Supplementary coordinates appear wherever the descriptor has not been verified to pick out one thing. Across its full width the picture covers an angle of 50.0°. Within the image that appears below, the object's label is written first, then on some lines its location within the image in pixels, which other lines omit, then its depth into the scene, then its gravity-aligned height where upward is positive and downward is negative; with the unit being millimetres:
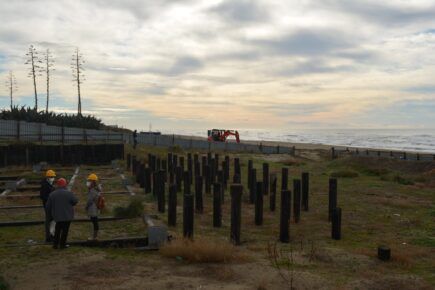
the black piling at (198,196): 15023 -2035
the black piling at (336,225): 11594 -2232
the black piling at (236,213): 10789 -1821
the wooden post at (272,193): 15492 -1976
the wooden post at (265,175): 18344 -1593
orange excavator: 56531 -96
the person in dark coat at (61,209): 9359 -1556
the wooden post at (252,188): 17062 -1971
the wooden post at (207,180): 18750 -1855
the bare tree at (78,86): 60312 +5989
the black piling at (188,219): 10594 -1941
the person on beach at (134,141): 36062 -680
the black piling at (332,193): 14328 -1775
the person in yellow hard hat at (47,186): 10758 -1280
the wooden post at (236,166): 20125 -1414
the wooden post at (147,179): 17906 -1765
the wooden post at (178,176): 19297 -1768
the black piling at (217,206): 12594 -1948
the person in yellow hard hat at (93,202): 10062 -1523
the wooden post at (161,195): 14338 -1906
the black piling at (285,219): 11258 -2036
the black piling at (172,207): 12398 -1982
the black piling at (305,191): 15977 -1913
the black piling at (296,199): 13875 -1929
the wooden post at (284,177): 17141 -1554
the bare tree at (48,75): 59819 +7303
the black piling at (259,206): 13180 -2019
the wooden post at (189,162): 22156 -1377
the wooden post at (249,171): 17938 -1404
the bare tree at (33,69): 59072 +7926
